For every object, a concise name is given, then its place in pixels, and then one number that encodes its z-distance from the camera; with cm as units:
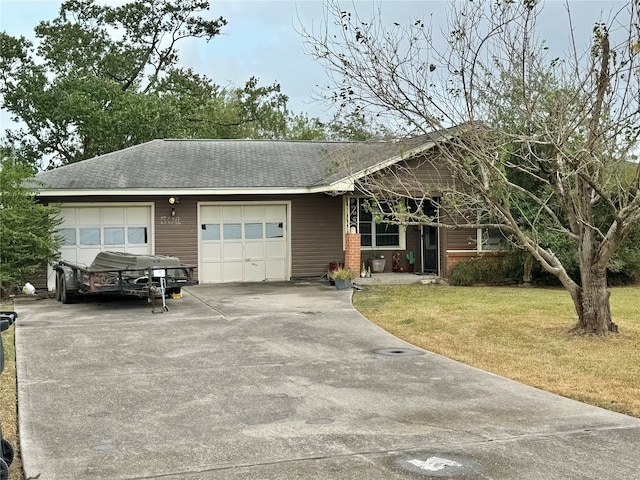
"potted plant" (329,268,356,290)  1614
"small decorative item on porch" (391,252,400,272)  1964
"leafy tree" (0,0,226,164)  2891
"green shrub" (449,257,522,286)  1777
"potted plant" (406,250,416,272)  1968
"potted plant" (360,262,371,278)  1778
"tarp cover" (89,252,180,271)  1303
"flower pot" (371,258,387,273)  1922
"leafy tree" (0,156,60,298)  1444
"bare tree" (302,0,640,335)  858
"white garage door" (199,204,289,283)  1792
